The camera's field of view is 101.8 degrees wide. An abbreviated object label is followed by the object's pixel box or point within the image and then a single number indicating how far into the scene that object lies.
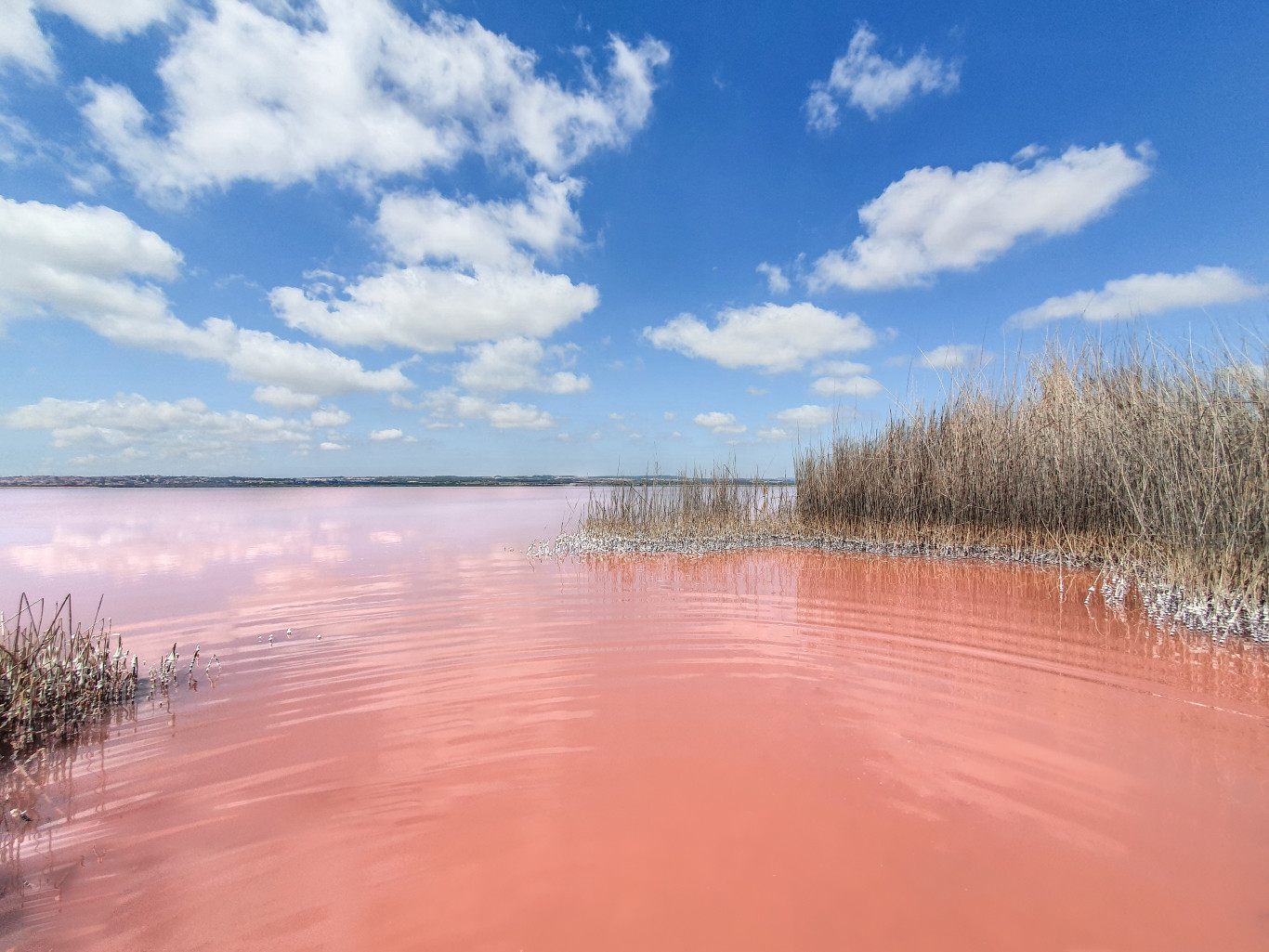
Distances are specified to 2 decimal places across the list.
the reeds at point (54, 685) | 2.58
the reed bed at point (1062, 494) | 4.27
